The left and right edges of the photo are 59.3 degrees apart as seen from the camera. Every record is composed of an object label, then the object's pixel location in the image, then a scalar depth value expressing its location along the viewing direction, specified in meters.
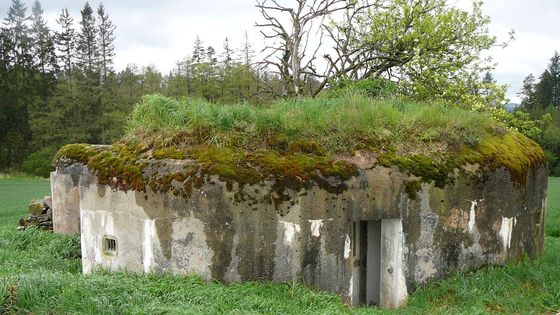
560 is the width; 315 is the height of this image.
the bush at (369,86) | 12.24
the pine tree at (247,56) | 35.00
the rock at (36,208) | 11.59
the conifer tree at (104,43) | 49.19
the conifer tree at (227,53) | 39.23
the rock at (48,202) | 11.56
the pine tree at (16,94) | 43.81
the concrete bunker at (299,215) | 5.92
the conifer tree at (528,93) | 63.53
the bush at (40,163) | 41.25
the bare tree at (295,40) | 14.77
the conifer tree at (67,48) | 49.81
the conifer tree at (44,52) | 49.19
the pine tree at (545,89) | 64.31
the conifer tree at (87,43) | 48.50
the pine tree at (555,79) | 65.44
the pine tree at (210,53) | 49.78
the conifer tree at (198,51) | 49.53
